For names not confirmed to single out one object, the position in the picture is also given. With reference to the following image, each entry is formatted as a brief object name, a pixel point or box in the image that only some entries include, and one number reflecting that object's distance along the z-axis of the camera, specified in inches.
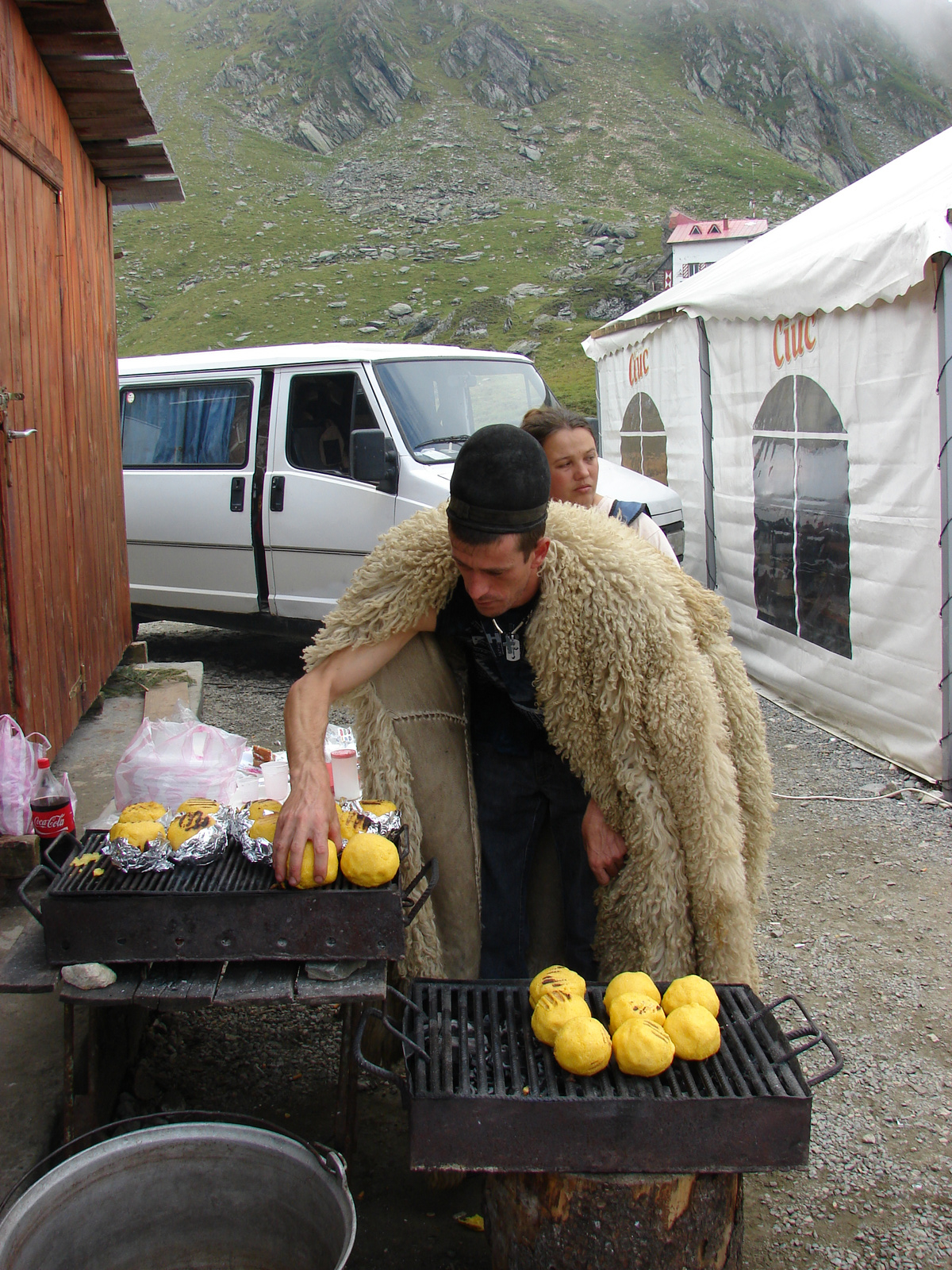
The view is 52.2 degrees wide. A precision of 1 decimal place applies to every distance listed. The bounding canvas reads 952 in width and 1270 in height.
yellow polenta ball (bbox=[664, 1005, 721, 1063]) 72.8
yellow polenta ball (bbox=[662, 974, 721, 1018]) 78.7
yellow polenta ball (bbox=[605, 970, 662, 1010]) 78.4
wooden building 150.4
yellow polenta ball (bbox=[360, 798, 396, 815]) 90.2
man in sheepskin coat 89.6
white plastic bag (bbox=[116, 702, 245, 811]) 128.6
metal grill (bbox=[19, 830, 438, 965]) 75.1
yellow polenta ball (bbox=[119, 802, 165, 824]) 88.7
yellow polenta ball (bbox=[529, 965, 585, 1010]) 77.9
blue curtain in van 283.0
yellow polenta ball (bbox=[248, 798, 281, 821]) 90.7
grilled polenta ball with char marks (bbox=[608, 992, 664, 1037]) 74.9
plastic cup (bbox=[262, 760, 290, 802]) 133.9
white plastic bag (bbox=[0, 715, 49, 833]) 130.6
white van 256.4
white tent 192.5
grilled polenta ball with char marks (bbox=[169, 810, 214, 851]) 85.0
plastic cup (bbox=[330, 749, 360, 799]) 143.3
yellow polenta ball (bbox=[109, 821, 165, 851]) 81.9
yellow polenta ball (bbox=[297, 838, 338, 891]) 78.0
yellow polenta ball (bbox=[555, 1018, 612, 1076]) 70.2
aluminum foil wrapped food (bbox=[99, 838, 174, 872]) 81.0
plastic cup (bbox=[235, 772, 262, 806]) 133.0
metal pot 72.4
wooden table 73.5
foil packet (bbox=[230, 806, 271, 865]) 84.0
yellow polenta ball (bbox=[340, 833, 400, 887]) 78.6
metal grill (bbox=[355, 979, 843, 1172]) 67.6
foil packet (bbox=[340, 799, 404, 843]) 87.5
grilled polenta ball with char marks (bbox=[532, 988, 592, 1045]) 74.3
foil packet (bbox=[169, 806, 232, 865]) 83.9
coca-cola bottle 122.6
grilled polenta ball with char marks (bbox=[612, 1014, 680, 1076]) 70.5
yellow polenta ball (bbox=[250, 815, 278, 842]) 85.3
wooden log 69.8
